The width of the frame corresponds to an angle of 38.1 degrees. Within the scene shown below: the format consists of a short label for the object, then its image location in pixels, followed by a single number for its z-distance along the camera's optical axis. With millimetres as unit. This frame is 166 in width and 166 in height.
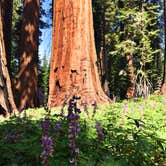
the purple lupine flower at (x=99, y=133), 1416
